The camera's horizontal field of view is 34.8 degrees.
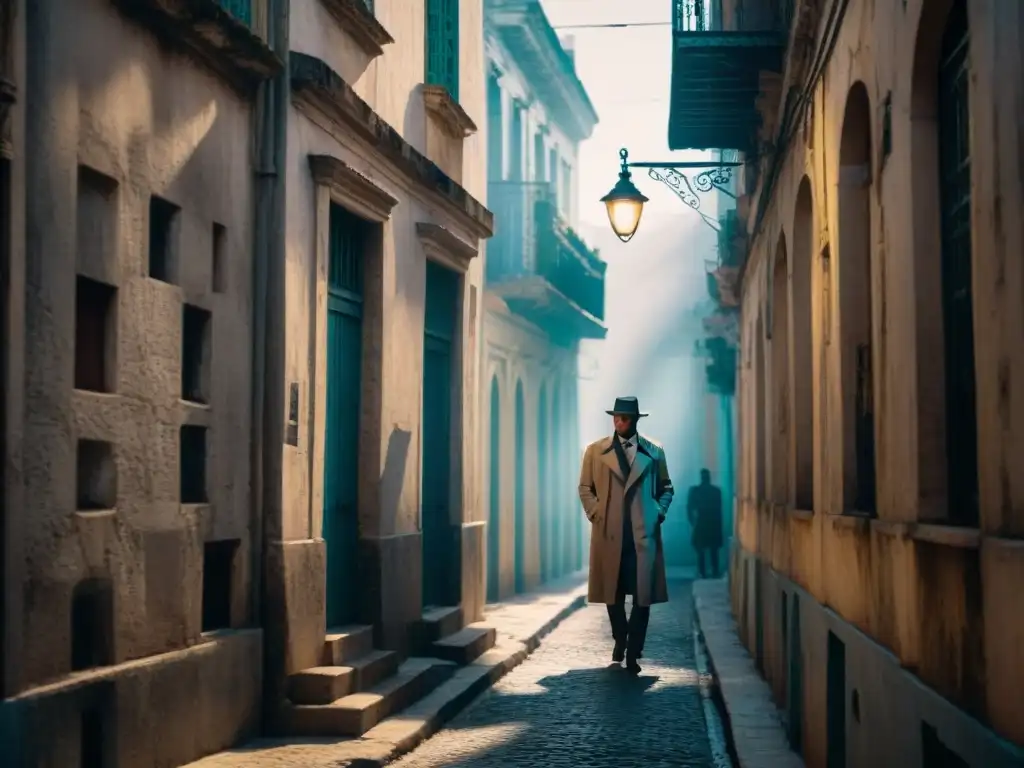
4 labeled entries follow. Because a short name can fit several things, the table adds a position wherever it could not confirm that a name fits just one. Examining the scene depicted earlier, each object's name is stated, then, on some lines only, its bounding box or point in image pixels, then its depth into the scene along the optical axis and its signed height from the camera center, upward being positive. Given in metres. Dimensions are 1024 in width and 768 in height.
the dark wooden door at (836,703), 7.08 -0.89
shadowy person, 26.84 -0.41
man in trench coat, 12.48 -0.09
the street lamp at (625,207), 14.48 +2.60
